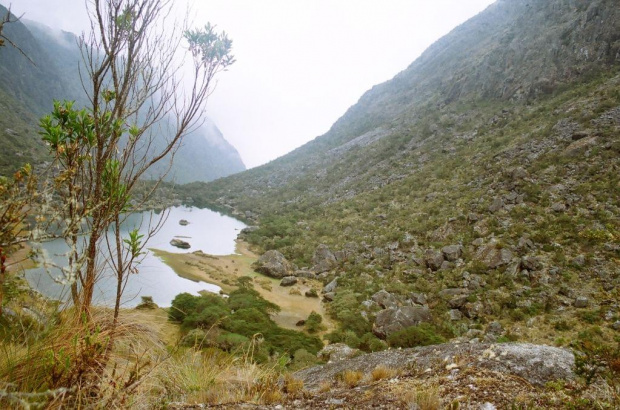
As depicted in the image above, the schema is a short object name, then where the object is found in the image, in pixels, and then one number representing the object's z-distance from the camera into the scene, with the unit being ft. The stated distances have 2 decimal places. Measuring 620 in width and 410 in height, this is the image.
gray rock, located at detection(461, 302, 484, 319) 40.29
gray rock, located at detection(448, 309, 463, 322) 40.52
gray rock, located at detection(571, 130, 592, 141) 63.21
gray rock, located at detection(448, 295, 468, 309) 42.93
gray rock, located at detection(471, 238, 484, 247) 53.16
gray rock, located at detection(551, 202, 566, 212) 51.32
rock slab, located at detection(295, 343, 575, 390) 12.12
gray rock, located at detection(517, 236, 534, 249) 47.62
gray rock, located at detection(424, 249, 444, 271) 53.88
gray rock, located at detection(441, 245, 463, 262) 53.67
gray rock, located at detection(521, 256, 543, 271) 43.55
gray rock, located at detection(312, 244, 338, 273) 74.19
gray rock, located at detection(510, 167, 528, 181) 63.66
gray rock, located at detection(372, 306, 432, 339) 40.73
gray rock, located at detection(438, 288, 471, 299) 44.83
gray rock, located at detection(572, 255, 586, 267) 40.93
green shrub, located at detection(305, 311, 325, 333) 47.47
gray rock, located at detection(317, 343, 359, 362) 32.96
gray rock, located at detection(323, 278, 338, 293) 62.54
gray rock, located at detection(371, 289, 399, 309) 48.67
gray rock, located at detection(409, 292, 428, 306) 46.78
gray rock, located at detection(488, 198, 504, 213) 59.56
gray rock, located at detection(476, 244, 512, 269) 46.94
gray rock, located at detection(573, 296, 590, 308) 34.96
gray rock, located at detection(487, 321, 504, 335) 35.12
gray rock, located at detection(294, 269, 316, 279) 73.15
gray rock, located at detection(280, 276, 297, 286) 70.08
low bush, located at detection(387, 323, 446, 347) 33.20
